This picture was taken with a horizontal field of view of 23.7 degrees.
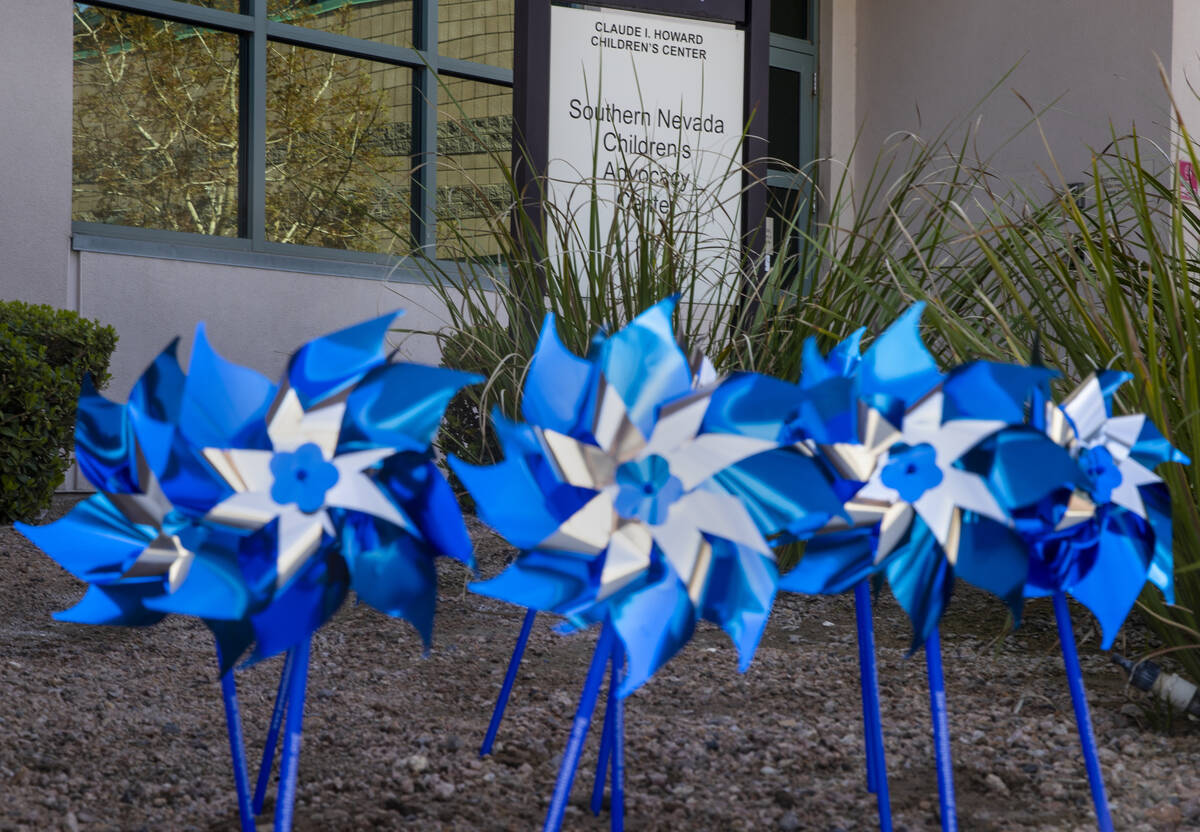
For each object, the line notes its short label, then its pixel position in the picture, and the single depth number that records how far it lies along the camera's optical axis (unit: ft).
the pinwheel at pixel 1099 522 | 4.34
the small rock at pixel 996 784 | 5.22
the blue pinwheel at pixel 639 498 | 4.04
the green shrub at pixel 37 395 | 12.03
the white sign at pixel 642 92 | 13.19
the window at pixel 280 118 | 17.75
